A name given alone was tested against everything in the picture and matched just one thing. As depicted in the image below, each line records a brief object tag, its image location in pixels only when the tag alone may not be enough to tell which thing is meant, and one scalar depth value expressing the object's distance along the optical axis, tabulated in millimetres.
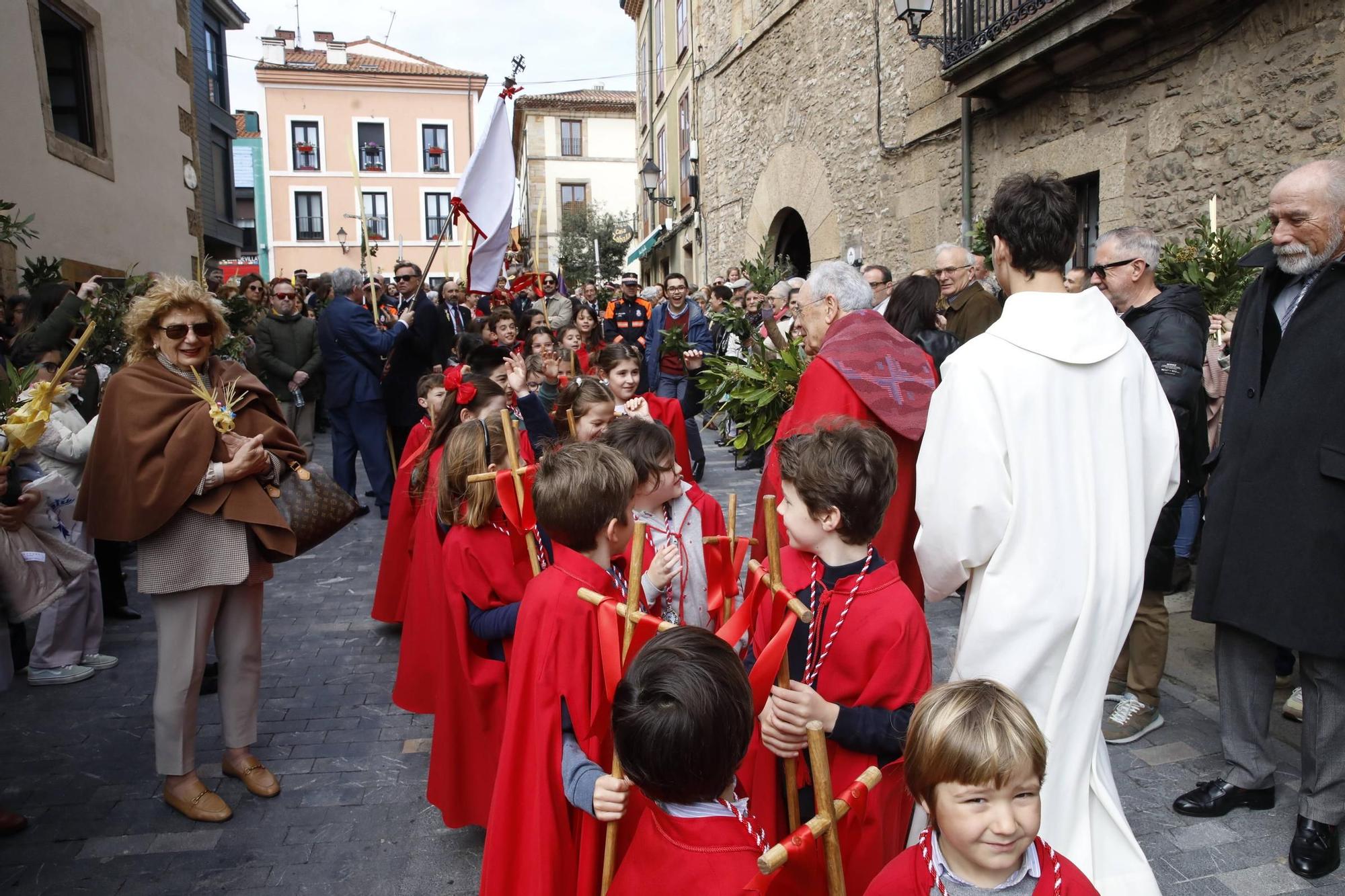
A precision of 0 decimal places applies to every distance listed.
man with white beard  3059
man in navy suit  8336
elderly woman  3398
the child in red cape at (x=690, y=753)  1739
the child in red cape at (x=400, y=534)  5414
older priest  3643
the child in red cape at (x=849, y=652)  2127
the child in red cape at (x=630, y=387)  5047
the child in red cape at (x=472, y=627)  3105
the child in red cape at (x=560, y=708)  2318
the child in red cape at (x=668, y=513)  3047
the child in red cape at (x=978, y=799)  1669
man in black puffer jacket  4051
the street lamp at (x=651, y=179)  23672
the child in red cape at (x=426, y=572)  4059
